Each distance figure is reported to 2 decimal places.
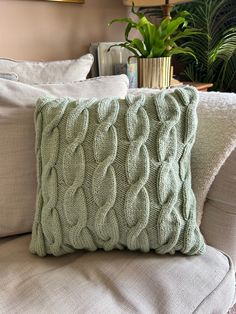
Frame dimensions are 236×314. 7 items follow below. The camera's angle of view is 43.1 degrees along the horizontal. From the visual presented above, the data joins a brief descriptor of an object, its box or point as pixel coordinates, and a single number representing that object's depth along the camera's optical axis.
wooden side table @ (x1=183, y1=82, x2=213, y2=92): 1.71
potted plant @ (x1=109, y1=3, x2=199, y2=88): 1.30
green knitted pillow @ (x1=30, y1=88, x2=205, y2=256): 0.66
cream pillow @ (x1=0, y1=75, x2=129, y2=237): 0.78
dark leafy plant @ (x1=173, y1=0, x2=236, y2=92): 1.94
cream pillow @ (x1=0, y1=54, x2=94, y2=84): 1.01
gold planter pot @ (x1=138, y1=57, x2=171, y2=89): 1.35
